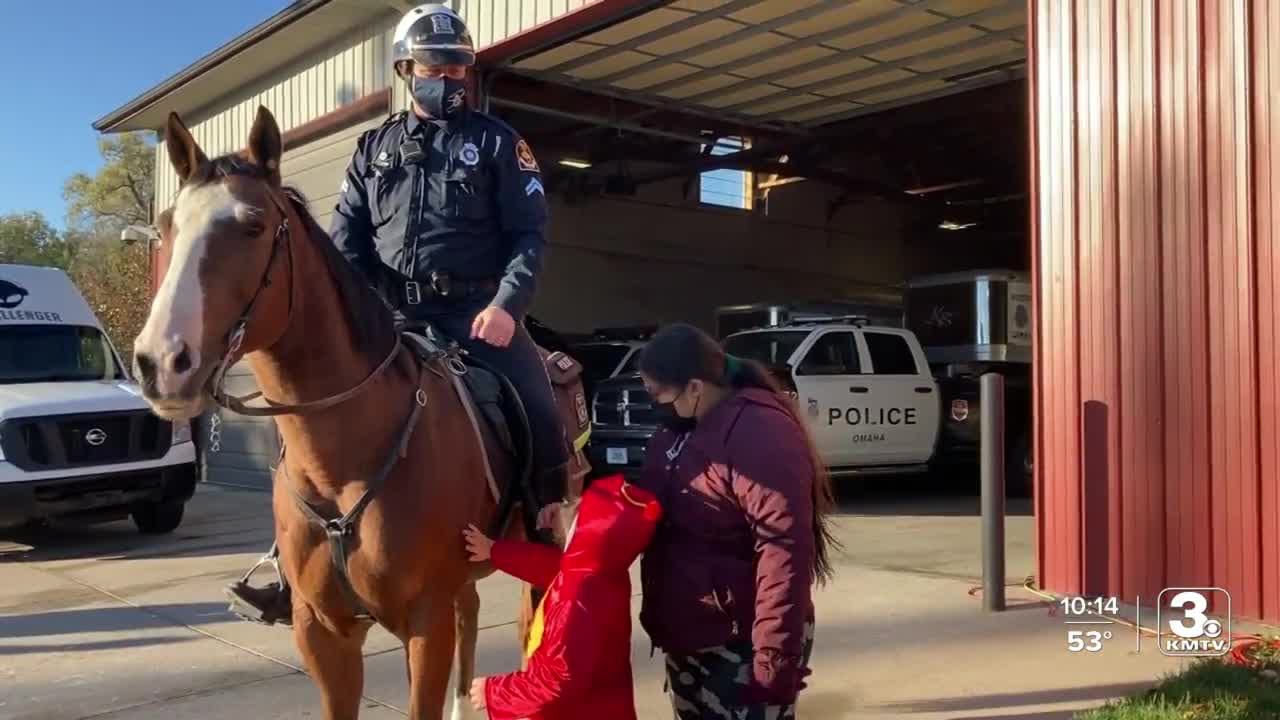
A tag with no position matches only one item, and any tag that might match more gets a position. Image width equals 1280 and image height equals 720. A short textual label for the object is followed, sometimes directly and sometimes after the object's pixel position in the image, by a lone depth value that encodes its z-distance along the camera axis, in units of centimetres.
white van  939
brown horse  251
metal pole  633
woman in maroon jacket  276
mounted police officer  358
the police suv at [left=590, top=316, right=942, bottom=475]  1250
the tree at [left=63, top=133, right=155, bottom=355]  5034
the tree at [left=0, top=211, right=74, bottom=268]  5422
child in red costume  277
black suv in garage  1227
